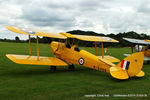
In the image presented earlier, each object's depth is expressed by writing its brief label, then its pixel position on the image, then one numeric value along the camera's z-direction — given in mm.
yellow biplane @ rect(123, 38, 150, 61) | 12284
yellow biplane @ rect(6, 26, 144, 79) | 6445
